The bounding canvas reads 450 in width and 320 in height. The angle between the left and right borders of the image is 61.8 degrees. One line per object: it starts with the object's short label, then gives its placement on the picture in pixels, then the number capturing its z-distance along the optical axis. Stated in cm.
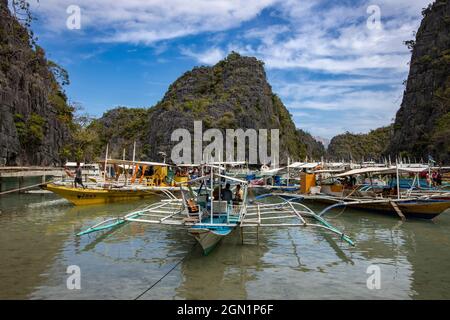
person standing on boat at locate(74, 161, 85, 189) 2382
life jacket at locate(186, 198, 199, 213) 1295
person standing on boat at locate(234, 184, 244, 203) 1465
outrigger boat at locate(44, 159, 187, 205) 2353
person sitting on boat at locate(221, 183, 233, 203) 1375
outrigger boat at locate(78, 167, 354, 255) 1099
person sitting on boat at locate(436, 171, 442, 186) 3190
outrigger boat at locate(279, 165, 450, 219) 1870
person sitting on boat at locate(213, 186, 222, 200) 1414
